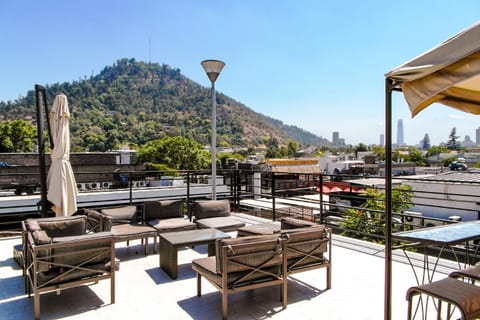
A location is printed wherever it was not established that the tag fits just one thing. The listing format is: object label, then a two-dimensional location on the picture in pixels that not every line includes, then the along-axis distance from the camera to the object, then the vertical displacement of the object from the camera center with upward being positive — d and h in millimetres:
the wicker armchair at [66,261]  2713 -914
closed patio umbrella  4121 -64
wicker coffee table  3641 -994
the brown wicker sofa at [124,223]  4019 -959
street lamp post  5770 +1553
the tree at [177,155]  41500 +616
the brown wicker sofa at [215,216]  4863 -982
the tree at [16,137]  40000 +3264
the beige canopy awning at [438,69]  1521 +459
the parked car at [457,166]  24812 -921
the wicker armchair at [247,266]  2652 -951
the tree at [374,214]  7743 -1623
